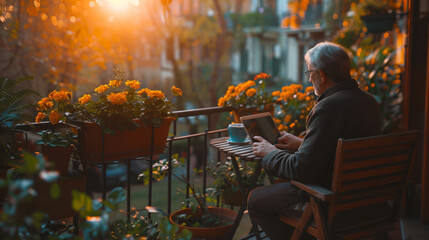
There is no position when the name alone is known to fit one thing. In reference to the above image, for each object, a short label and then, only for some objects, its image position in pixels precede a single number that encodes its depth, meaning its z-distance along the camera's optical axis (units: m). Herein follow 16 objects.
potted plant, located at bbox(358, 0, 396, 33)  5.21
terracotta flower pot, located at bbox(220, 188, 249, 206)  3.25
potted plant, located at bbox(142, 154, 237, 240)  2.83
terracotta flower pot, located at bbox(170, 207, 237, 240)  2.77
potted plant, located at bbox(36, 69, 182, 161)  2.28
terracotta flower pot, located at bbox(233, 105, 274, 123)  3.36
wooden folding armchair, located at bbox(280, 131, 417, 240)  1.97
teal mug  2.72
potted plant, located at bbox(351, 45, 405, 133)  5.12
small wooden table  2.42
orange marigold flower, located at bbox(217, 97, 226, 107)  3.36
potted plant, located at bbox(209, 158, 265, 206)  3.24
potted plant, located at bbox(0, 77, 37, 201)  2.08
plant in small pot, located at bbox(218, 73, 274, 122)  3.36
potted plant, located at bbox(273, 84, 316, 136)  3.78
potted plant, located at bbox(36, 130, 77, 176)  2.17
